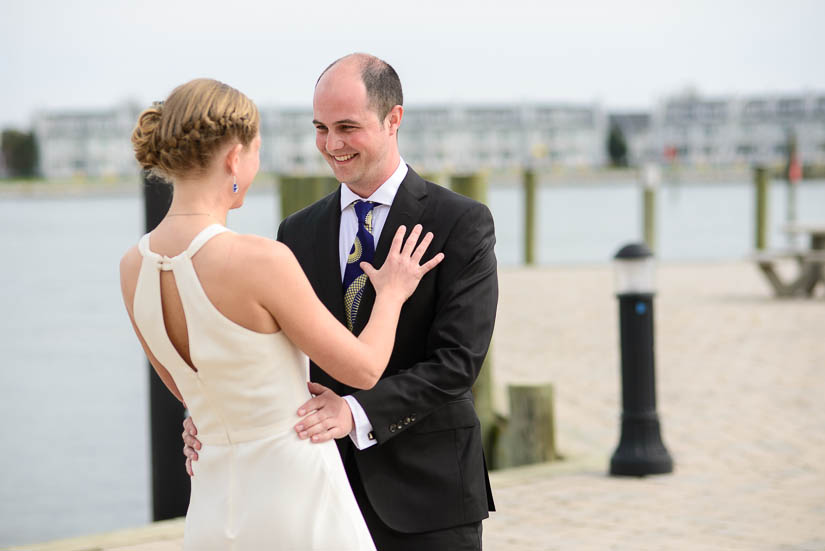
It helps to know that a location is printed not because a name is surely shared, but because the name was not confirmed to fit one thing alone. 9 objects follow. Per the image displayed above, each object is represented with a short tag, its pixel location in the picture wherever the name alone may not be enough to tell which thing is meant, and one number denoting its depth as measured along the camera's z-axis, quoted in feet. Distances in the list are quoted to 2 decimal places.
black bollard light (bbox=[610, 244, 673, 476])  34.85
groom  14.72
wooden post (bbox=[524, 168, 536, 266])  127.31
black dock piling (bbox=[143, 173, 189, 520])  30.58
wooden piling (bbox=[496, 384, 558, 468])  36.61
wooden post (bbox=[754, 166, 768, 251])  135.99
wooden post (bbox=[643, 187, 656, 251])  123.56
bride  12.17
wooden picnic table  81.37
